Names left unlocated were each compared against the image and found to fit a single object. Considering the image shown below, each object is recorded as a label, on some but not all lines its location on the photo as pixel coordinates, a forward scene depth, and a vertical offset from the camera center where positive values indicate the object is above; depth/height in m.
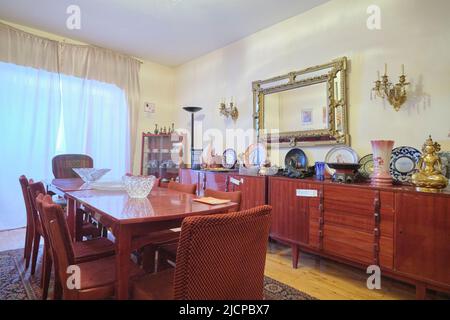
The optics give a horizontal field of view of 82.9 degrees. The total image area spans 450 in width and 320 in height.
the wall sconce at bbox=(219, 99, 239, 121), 3.70 +0.77
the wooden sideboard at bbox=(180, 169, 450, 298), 1.61 -0.46
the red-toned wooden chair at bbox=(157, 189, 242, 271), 1.68 -0.59
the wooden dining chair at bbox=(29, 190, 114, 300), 1.45 -0.54
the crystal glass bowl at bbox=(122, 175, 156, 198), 1.71 -0.17
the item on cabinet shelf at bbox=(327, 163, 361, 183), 2.13 -0.07
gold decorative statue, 1.74 -0.05
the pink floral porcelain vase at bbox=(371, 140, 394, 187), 1.99 +0.02
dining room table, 1.11 -0.25
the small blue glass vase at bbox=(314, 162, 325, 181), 2.40 -0.06
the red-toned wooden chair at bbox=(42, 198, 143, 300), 1.13 -0.55
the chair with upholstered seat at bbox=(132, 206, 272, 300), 0.89 -0.38
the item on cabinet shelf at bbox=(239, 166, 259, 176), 2.83 -0.09
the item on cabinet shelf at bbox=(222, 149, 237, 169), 3.62 +0.06
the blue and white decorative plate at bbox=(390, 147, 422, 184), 2.10 +0.01
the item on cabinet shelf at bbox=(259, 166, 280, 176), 2.74 -0.09
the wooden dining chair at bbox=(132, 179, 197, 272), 1.65 -0.61
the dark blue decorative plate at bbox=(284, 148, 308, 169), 2.88 +0.05
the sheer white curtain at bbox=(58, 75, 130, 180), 3.80 +0.61
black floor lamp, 3.79 +0.15
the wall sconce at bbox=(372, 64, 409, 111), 2.19 +0.65
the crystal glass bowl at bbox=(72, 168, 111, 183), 2.22 -0.12
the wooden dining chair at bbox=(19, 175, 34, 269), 2.07 -0.58
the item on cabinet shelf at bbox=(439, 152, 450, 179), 1.94 +0.02
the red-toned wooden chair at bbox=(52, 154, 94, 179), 3.14 -0.04
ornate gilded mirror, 2.60 +0.65
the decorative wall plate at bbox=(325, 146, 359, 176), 2.49 +0.08
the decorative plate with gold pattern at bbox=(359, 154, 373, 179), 2.33 -0.02
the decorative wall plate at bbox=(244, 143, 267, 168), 3.27 +0.10
